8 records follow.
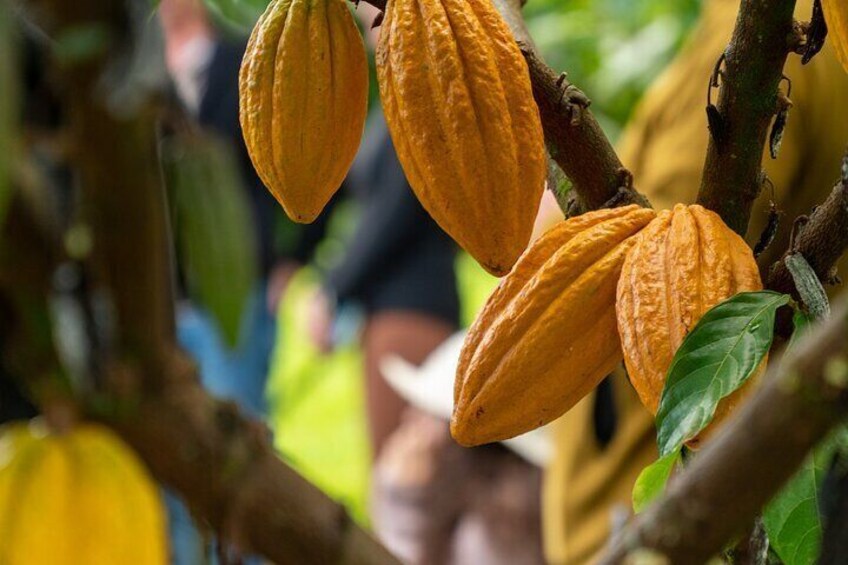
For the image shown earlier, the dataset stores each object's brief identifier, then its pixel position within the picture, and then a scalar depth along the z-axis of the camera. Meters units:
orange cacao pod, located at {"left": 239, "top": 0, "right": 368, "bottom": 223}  1.47
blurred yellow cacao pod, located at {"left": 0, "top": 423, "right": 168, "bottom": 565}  2.22
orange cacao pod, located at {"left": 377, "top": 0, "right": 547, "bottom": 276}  1.41
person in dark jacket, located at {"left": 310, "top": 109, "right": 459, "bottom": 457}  5.60
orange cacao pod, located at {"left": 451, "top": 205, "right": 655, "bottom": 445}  1.43
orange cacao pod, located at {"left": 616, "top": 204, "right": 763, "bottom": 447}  1.40
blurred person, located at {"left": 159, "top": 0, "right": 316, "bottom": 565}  5.86
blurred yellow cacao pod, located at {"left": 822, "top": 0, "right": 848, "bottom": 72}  1.36
